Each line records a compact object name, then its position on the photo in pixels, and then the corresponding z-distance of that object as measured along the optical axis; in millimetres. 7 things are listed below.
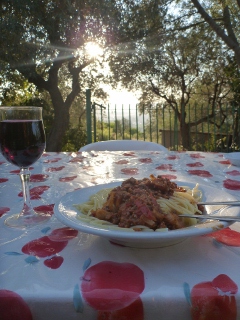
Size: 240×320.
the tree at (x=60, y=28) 6227
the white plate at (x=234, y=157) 1359
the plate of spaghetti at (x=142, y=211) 465
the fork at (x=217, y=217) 502
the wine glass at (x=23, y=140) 745
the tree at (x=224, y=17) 6152
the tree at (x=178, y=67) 7637
